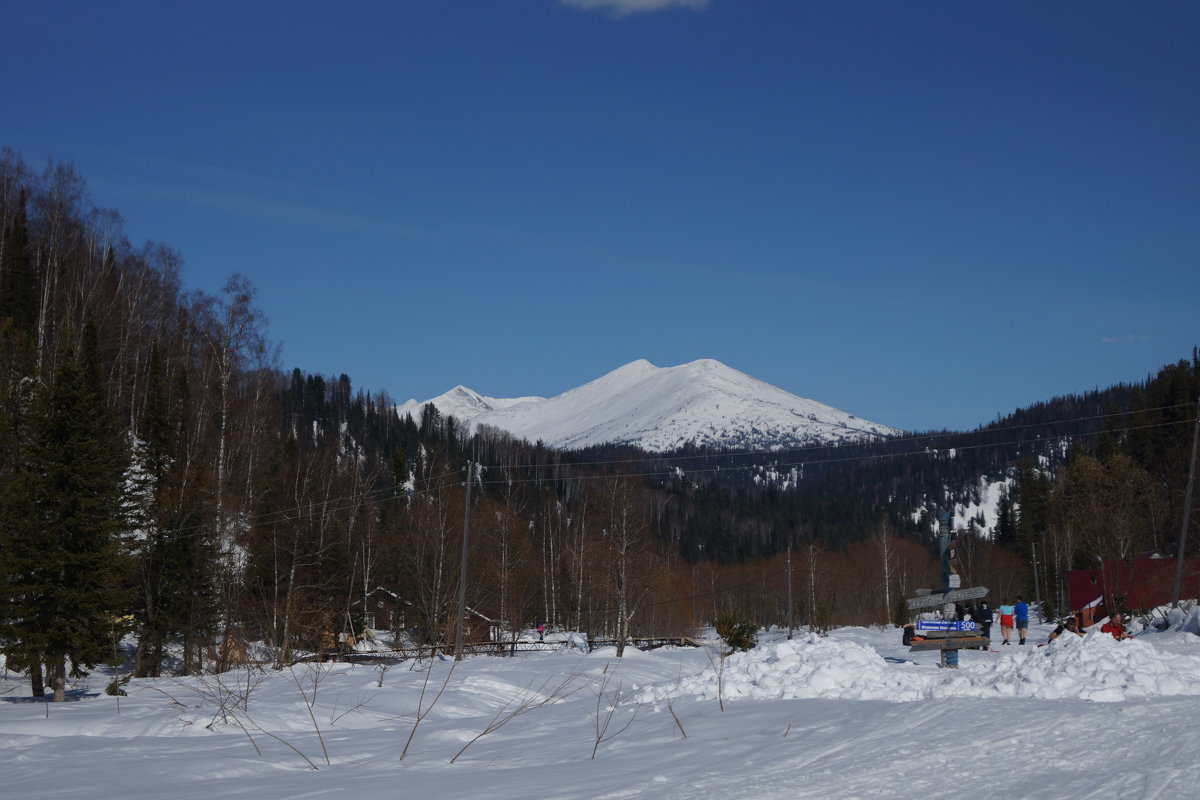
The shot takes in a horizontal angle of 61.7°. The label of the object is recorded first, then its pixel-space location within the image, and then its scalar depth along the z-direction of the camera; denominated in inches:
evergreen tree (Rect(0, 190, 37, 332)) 1964.8
